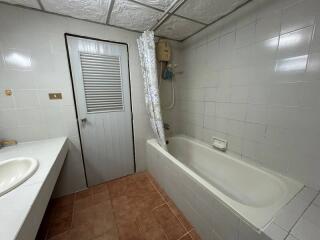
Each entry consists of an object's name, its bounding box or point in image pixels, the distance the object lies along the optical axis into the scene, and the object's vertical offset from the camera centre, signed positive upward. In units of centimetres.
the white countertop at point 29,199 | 50 -46
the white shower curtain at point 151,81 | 165 +17
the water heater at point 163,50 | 200 +64
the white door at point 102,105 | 164 -11
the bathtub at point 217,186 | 89 -83
